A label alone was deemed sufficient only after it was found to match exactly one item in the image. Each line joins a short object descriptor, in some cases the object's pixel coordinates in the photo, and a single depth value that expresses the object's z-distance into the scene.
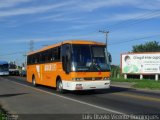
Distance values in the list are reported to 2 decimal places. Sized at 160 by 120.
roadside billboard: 30.95
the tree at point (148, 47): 71.50
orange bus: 12.79
